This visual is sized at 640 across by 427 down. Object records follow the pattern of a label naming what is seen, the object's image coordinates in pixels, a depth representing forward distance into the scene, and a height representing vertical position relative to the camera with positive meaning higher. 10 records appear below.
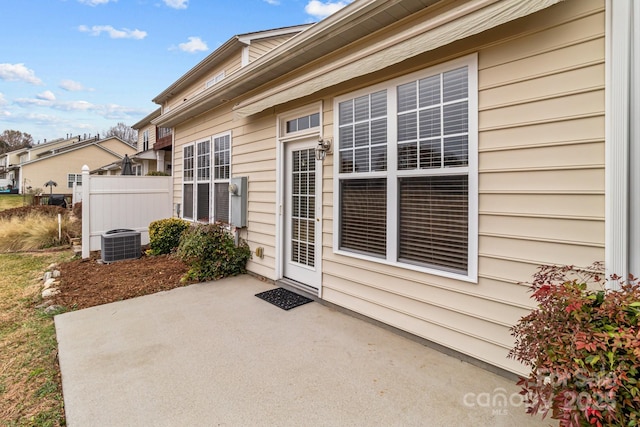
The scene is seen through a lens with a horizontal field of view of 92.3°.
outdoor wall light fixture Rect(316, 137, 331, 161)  3.77 +0.77
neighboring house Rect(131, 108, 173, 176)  14.99 +2.94
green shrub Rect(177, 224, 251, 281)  4.97 -0.74
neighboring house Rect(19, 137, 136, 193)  27.47 +4.10
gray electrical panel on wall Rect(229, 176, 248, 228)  5.29 +0.15
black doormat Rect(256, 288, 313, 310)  3.91 -1.18
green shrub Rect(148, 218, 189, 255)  6.54 -0.55
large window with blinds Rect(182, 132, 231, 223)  5.96 +0.65
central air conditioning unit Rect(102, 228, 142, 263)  5.94 -0.71
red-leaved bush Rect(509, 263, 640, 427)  1.24 -0.64
